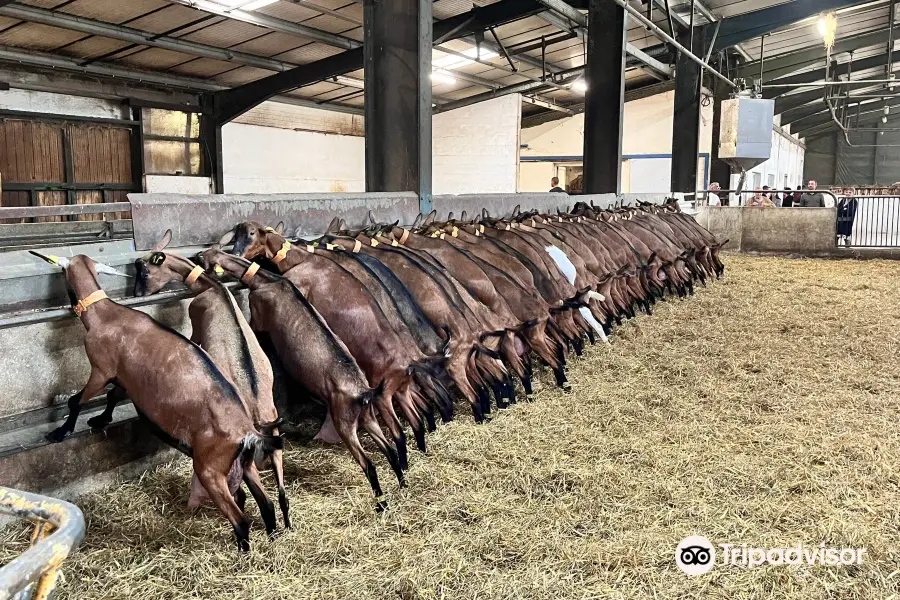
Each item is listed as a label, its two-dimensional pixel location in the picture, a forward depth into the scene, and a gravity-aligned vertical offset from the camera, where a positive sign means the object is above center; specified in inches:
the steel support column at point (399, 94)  226.1 +39.1
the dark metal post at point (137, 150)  456.1 +41.2
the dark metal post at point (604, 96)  391.9 +66.4
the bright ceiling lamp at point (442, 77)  566.6 +112.1
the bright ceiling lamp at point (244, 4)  341.7 +102.2
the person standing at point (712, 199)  597.6 +12.8
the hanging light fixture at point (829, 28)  455.5 +121.5
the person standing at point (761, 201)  579.3 +11.1
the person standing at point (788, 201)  675.2 +12.5
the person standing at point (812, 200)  593.2 +12.0
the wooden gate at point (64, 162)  392.2 +30.6
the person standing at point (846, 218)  530.0 -2.9
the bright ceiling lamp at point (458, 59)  531.8 +118.1
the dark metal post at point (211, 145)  500.7 +48.9
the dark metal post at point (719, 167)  670.5 +45.7
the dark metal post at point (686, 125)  565.3 +71.4
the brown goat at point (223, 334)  104.3 -19.5
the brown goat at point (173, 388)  93.6 -24.6
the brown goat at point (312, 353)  114.0 -23.6
